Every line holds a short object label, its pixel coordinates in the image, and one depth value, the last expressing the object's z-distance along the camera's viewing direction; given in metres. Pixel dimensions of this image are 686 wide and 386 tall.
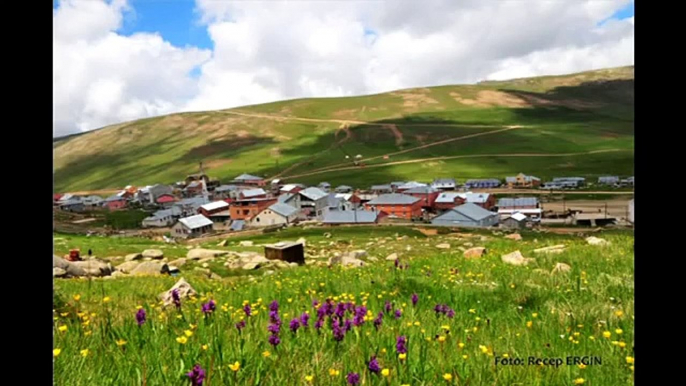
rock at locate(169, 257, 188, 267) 22.07
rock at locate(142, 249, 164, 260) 26.86
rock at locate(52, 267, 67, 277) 15.55
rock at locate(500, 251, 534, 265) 10.84
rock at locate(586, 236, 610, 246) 13.49
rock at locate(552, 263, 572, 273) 9.01
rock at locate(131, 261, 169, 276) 18.10
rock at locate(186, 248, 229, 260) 25.92
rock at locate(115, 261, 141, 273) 19.90
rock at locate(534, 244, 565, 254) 12.41
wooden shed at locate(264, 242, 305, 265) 22.93
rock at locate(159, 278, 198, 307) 8.05
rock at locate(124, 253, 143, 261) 26.08
